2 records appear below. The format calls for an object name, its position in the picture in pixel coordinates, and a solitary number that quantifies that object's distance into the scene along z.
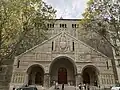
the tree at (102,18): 11.43
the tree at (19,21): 8.80
